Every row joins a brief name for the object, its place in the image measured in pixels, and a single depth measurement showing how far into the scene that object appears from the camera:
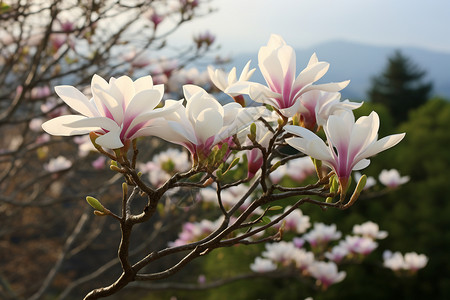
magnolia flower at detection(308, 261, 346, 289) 2.41
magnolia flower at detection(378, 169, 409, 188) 2.79
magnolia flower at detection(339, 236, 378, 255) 2.44
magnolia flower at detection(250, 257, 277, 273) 2.55
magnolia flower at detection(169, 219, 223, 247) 2.54
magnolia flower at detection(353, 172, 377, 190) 2.51
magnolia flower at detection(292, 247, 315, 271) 2.44
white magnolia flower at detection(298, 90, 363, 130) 0.85
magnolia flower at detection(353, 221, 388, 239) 2.57
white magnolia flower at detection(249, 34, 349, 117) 0.80
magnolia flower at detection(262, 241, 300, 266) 2.45
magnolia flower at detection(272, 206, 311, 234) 2.44
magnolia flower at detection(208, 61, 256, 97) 0.81
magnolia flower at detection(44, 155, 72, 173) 3.00
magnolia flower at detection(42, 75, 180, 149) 0.68
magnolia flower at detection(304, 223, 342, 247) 2.49
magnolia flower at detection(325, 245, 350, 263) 2.50
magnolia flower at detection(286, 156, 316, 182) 3.05
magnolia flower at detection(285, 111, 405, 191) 0.75
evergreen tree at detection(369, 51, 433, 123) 20.25
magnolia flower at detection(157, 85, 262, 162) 0.73
